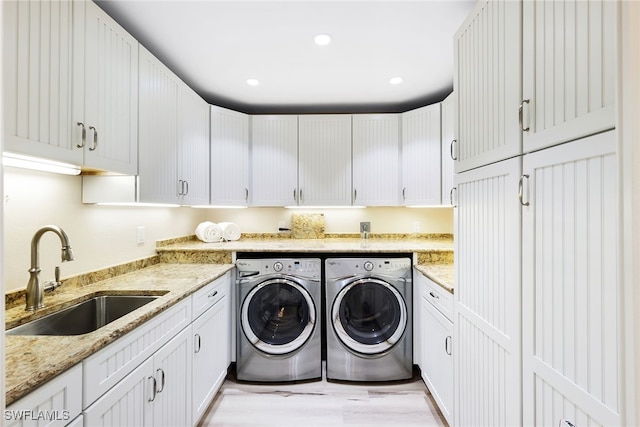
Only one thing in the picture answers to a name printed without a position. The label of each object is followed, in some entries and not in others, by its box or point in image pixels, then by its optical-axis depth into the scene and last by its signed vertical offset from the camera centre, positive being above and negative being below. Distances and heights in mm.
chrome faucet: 1298 -245
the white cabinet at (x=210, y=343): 1821 -847
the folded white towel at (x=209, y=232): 2994 -147
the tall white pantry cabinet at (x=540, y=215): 764 +13
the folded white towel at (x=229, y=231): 3104 -140
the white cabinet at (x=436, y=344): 1800 -828
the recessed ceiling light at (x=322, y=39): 1934 +1142
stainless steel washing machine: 2420 -818
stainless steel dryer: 2426 -809
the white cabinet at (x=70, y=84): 1071 +555
